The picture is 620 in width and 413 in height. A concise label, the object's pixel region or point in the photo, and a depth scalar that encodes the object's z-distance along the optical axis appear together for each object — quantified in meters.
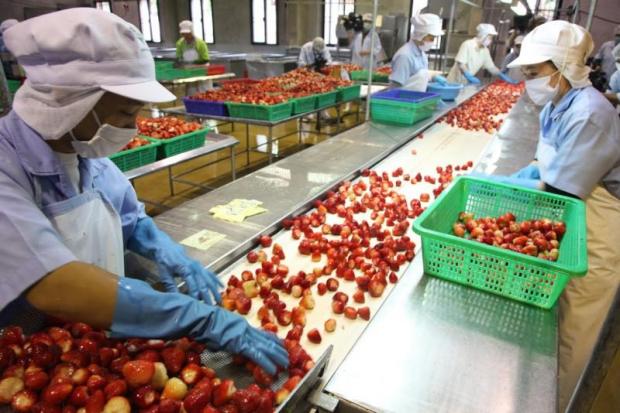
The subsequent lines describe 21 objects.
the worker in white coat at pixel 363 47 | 10.09
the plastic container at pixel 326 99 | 5.64
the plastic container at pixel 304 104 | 5.05
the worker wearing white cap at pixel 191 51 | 9.02
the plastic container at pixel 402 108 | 4.76
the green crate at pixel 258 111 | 4.53
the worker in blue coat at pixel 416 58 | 5.62
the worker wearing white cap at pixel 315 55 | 9.02
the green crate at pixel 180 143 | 3.58
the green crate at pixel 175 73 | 8.29
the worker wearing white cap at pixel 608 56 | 7.92
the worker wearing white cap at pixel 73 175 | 1.07
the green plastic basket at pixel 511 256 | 1.47
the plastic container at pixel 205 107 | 4.76
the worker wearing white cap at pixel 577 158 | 2.13
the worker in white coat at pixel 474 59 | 8.03
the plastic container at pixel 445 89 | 6.23
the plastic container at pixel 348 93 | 6.21
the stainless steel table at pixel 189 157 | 3.20
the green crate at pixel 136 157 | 3.13
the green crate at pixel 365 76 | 8.36
